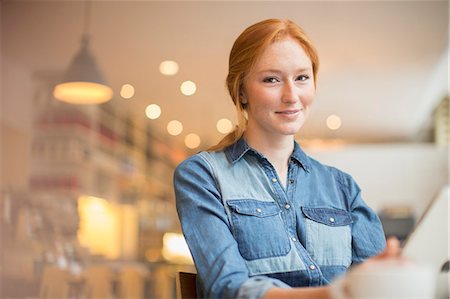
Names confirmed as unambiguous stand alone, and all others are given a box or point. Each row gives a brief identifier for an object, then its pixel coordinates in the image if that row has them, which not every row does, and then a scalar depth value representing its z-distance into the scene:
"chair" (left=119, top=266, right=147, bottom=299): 6.72
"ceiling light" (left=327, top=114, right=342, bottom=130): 7.50
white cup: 0.83
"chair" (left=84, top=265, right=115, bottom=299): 6.41
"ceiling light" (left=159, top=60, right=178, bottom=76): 6.60
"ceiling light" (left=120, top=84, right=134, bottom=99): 7.03
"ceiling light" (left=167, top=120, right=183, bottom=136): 7.75
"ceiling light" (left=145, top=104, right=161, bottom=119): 7.38
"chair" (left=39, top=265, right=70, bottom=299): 5.66
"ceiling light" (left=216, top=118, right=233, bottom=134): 7.55
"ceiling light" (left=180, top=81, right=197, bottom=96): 6.98
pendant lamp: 5.22
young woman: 1.19
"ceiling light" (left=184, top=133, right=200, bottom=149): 7.96
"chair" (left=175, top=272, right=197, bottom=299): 1.27
